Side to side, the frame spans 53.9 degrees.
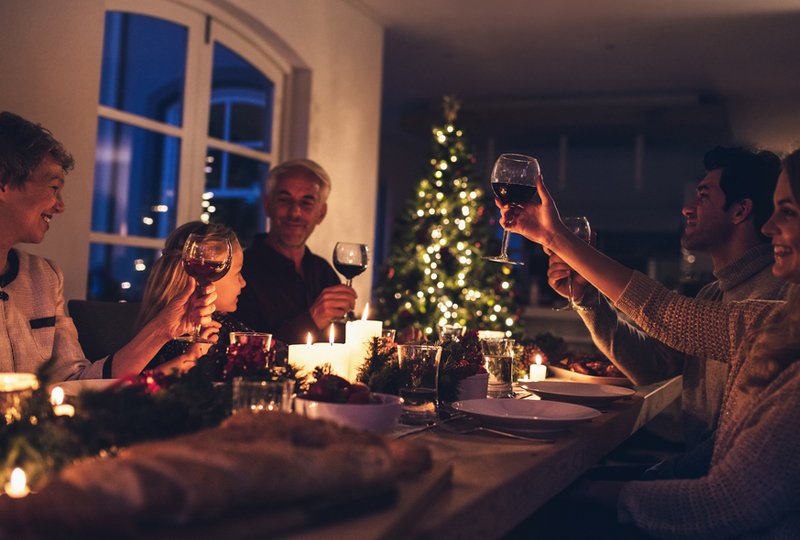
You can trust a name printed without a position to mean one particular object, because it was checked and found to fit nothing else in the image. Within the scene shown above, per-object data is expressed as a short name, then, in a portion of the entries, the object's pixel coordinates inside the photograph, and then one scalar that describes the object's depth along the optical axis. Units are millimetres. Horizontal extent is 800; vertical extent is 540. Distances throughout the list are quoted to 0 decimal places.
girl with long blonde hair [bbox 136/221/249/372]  2182
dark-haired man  2146
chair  2561
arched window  3766
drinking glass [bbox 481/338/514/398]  1858
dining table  824
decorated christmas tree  5426
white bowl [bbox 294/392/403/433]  1159
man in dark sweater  2992
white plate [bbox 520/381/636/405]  1822
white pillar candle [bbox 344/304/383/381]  1690
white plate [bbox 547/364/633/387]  2193
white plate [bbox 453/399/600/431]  1401
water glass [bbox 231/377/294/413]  1108
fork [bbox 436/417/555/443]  1386
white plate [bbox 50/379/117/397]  1296
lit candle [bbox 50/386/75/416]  1091
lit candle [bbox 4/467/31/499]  868
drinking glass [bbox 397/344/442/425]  1482
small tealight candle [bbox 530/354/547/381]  2207
